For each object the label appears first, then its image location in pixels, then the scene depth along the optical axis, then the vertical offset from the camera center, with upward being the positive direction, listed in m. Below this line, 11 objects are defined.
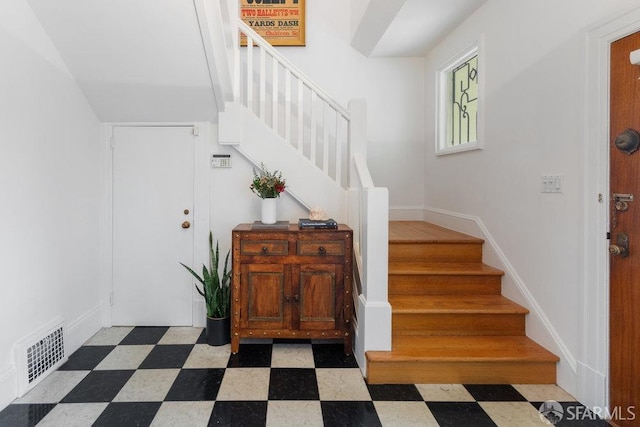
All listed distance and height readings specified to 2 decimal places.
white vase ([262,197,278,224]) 2.78 +0.00
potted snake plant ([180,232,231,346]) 2.69 -0.74
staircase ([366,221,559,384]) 2.15 -0.79
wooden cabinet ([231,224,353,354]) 2.52 -0.54
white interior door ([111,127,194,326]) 3.00 -0.12
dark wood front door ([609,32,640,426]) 1.70 -0.15
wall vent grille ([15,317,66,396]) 2.03 -0.91
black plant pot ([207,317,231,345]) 2.68 -0.93
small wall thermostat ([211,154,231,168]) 3.01 +0.43
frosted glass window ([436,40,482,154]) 3.22 +1.09
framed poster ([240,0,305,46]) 3.94 +2.17
